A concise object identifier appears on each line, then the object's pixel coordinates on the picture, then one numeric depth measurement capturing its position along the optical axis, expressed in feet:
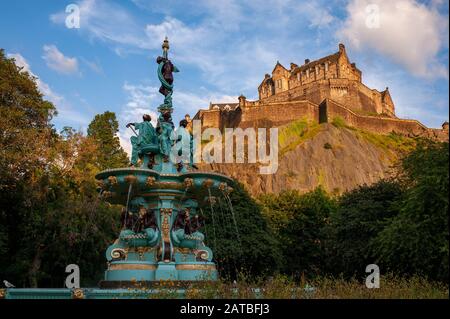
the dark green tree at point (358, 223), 90.42
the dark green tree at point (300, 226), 127.54
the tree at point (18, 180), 84.43
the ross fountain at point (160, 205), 44.52
